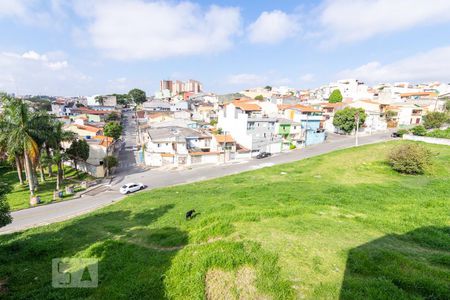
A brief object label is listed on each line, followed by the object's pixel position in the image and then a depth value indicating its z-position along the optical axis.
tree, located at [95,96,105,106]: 134.75
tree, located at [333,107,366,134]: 58.82
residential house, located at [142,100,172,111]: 111.12
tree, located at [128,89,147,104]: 148.62
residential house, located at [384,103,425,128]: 72.31
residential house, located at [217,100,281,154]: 48.00
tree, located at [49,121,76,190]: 31.02
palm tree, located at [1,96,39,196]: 26.61
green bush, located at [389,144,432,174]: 28.14
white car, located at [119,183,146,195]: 29.68
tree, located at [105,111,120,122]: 86.69
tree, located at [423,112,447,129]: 56.75
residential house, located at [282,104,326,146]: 55.97
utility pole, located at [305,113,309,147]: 55.31
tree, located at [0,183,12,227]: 11.14
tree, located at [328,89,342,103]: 91.38
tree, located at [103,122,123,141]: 60.02
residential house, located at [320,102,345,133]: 70.38
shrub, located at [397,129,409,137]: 55.54
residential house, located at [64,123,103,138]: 49.91
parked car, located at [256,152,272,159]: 46.75
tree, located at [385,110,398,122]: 71.62
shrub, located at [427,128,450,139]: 46.22
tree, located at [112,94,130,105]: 152.06
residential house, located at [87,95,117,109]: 134.62
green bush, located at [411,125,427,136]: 50.16
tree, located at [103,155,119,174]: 37.50
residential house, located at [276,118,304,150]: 52.94
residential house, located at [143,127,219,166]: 43.47
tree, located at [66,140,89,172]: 36.50
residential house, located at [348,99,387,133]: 66.33
